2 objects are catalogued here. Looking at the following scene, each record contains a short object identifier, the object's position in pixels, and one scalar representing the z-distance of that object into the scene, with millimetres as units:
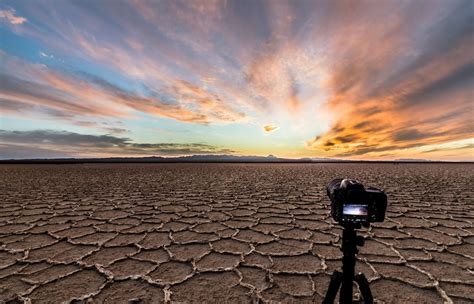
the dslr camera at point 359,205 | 1000
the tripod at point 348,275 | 1028
